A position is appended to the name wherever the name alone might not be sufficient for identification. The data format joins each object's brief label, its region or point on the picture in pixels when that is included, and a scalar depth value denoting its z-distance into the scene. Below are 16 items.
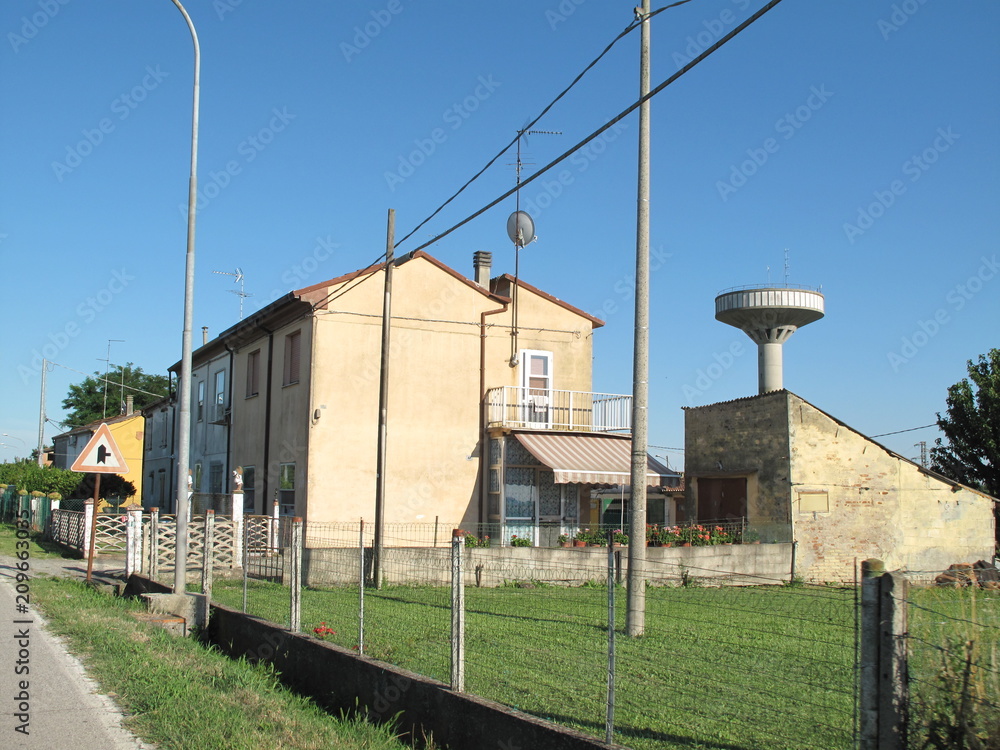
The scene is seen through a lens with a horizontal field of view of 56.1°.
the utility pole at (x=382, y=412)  17.65
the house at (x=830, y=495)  21.64
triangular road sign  14.69
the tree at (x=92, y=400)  77.94
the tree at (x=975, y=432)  31.33
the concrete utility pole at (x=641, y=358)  11.70
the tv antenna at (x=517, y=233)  25.66
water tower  39.03
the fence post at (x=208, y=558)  11.94
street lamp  14.20
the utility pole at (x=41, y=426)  46.38
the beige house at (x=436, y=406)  23.06
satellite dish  25.84
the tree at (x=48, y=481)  40.84
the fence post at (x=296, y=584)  9.34
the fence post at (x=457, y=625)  6.53
